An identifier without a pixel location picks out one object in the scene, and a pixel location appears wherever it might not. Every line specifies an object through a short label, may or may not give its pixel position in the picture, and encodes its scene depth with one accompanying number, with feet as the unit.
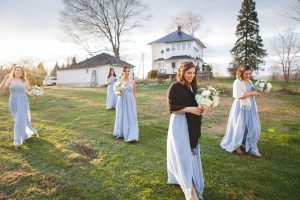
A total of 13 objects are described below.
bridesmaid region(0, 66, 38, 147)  26.63
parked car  163.28
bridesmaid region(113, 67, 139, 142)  28.45
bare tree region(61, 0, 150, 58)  134.00
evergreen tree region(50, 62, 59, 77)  244.59
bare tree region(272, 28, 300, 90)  80.59
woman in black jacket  15.10
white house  157.58
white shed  129.49
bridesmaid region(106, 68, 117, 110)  49.42
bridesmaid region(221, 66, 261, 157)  23.41
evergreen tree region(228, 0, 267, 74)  153.28
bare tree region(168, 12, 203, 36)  186.60
